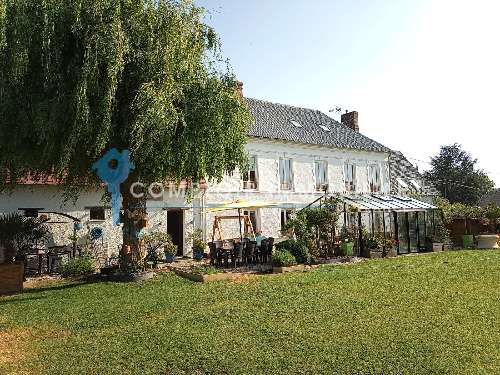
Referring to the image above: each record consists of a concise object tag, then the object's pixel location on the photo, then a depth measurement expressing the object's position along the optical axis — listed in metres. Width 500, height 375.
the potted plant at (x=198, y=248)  16.28
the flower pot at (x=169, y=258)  15.36
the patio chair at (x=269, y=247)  14.75
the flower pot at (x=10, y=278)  10.24
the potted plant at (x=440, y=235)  19.04
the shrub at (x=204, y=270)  11.42
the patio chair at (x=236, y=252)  13.45
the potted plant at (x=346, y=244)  15.38
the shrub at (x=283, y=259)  12.80
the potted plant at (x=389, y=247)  16.47
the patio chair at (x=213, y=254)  13.50
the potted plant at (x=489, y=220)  20.49
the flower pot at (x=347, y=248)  15.36
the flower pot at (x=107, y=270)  12.00
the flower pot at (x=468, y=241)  19.75
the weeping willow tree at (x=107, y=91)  9.27
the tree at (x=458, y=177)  48.88
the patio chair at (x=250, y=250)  14.02
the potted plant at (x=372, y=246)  16.30
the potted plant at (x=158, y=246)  13.73
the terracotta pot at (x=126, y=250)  11.60
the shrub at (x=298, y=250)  13.93
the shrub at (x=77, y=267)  12.36
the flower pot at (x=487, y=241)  19.19
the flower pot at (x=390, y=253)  16.43
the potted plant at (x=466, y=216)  19.81
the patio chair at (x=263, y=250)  14.50
